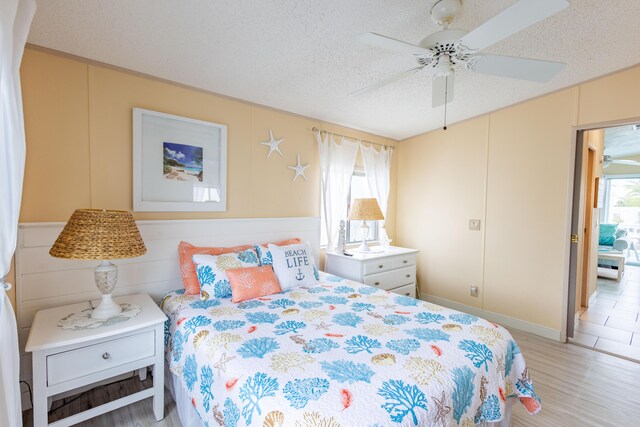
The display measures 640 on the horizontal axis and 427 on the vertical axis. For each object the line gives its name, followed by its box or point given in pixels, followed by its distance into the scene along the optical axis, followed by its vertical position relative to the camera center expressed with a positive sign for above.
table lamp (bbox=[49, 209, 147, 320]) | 1.56 -0.24
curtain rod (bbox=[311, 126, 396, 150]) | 3.33 +0.83
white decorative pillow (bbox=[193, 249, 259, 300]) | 2.09 -0.52
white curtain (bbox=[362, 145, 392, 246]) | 3.84 +0.40
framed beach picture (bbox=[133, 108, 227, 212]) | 2.25 +0.31
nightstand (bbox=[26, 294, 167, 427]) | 1.45 -0.84
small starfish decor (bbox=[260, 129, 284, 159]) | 2.97 +0.60
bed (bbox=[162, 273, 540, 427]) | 1.07 -0.71
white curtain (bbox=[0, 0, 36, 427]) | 1.18 +0.07
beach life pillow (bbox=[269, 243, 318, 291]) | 2.40 -0.54
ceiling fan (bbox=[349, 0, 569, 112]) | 1.25 +0.80
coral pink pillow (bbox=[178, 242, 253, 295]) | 2.19 -0.48
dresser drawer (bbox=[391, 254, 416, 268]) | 3.43 -0.67
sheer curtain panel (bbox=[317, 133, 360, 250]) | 3.39 +0.31
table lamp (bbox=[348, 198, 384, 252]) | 3.31 -0.08
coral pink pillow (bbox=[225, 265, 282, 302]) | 2.09 -0.60
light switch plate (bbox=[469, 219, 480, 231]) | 3.45 -0.21
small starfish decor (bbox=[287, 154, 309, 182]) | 3.19 +0.37
